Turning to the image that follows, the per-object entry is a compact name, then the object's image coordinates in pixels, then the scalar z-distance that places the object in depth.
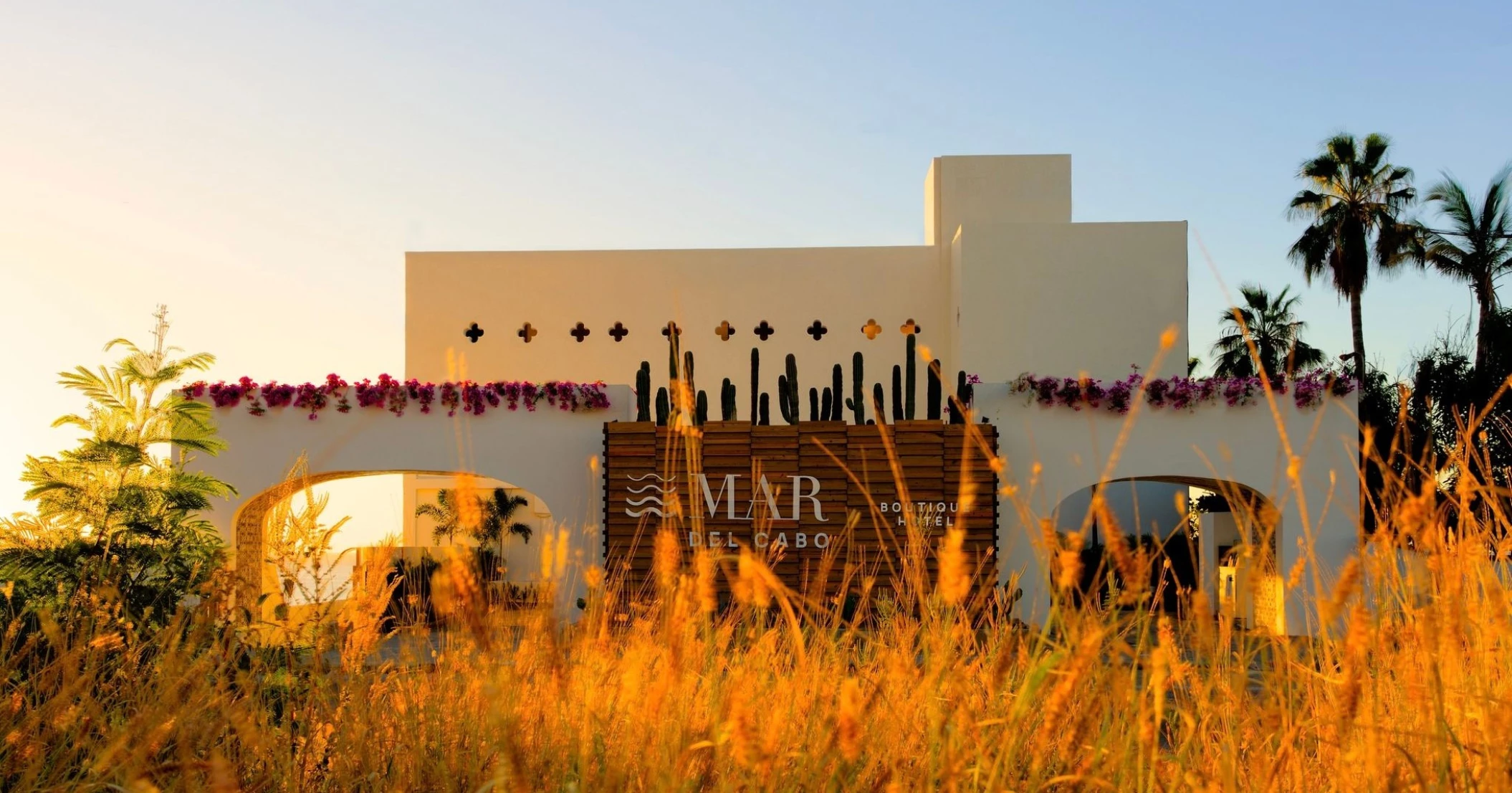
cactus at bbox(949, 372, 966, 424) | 11.85
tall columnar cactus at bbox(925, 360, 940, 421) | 13.00
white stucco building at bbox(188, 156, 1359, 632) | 17.09
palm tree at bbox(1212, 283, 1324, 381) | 23.05
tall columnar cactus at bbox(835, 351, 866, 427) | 11.70
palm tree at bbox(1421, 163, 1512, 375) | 20.31
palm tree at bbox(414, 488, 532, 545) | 20.28
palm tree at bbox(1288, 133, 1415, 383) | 20.34
